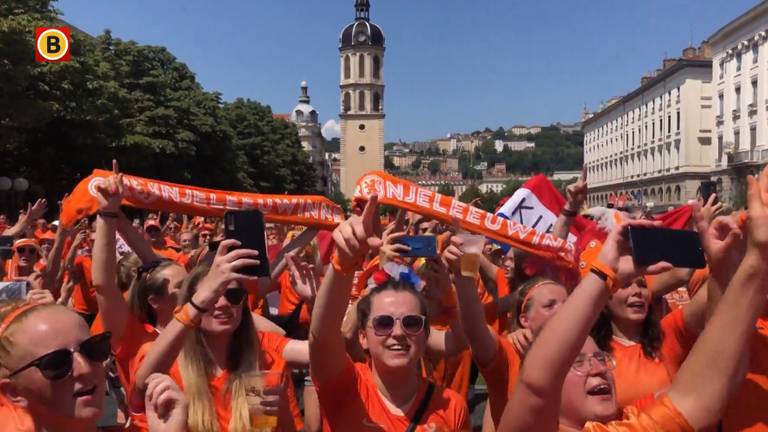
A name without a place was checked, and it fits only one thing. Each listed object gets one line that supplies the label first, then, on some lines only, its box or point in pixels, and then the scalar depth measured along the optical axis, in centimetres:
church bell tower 10412
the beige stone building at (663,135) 7519
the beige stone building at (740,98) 5712
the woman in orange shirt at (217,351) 321
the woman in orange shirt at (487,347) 350
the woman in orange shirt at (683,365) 231
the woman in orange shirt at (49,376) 264
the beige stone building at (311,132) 13450
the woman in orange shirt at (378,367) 306
